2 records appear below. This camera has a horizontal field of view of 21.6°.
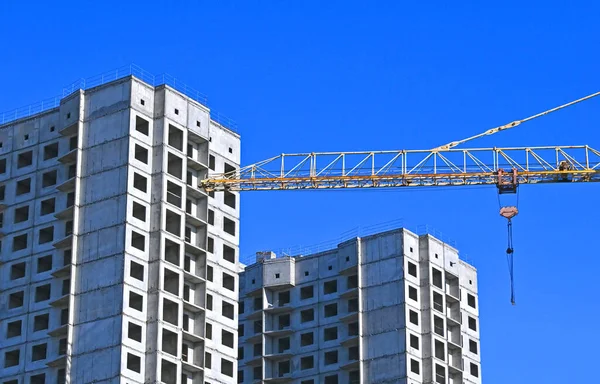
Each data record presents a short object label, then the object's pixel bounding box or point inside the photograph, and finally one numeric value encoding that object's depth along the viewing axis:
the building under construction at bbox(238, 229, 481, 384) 162.25
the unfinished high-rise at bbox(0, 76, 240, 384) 130.38
